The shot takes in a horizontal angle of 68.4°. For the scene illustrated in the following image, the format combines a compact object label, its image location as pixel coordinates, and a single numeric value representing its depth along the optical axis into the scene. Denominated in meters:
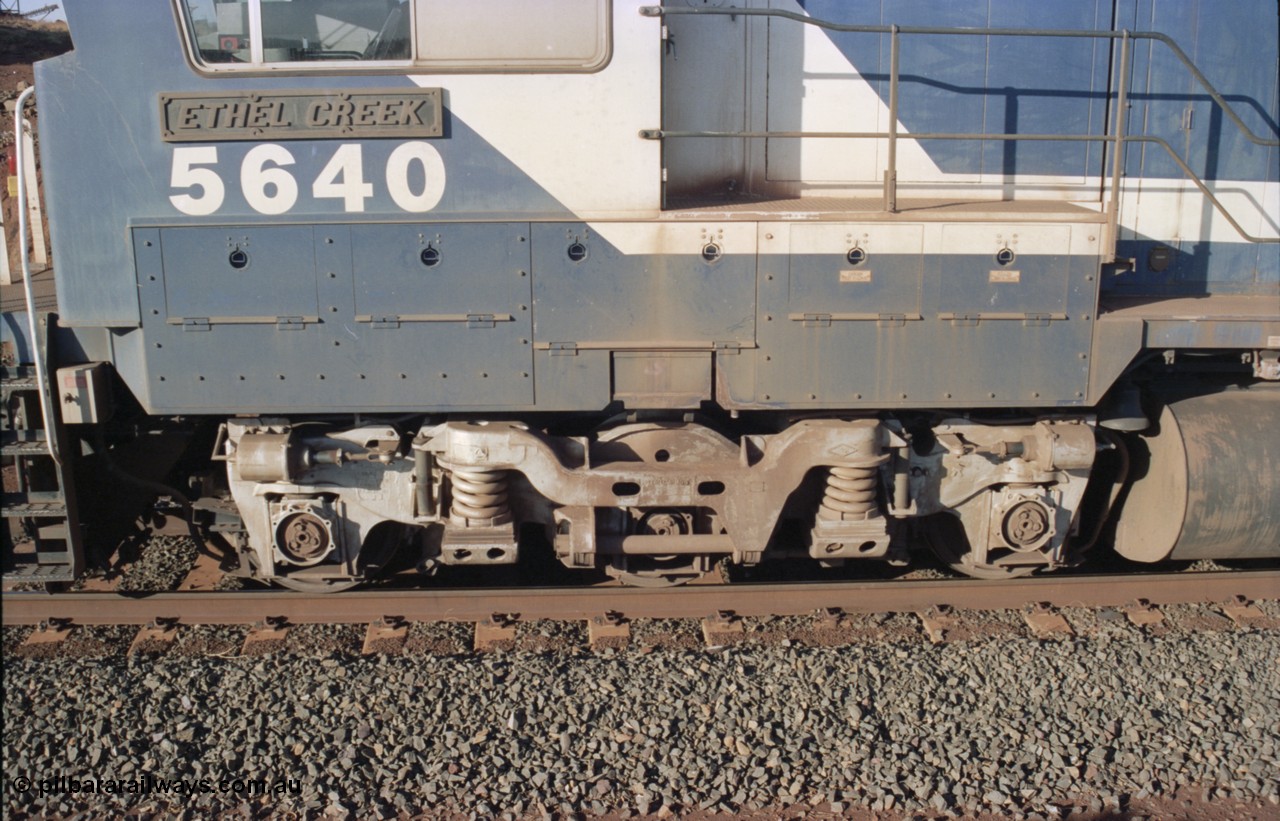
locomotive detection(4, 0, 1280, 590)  4.83
